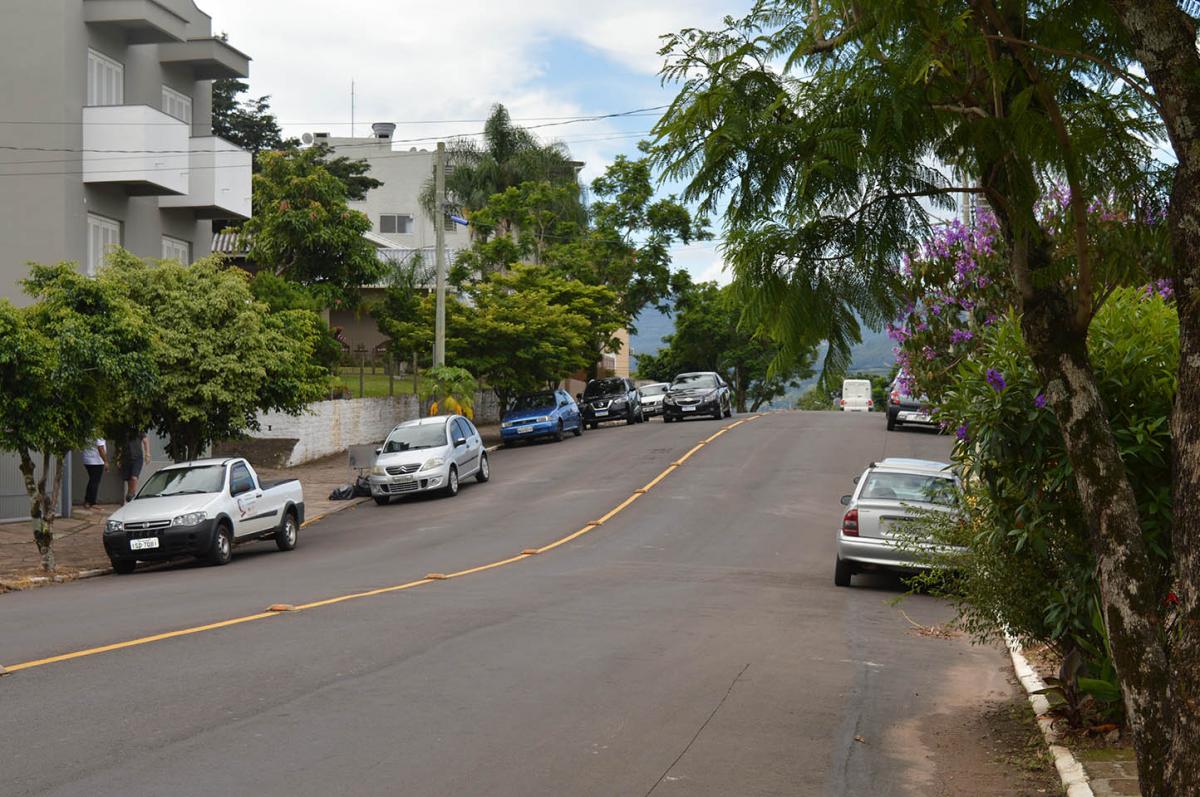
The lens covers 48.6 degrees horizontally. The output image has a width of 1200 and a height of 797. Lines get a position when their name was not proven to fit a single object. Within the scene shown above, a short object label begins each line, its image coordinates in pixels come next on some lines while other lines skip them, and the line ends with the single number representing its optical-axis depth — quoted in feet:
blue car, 133.39
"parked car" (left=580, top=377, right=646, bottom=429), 156.76
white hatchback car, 95.04
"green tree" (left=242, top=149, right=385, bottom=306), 130.52
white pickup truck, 64.08
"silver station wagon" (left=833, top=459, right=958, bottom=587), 53.83
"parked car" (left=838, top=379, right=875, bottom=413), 235.40
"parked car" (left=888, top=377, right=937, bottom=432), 127.13
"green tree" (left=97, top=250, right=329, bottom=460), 75.51
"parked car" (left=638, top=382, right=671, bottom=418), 176.35
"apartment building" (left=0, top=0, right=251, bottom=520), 92.32
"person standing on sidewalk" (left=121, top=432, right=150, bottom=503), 87.25
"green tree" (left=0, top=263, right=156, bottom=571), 59.16
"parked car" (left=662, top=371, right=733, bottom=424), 158.30
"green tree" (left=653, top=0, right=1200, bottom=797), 21.65
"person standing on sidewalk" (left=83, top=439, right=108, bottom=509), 87.35
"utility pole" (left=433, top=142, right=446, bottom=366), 117.29
